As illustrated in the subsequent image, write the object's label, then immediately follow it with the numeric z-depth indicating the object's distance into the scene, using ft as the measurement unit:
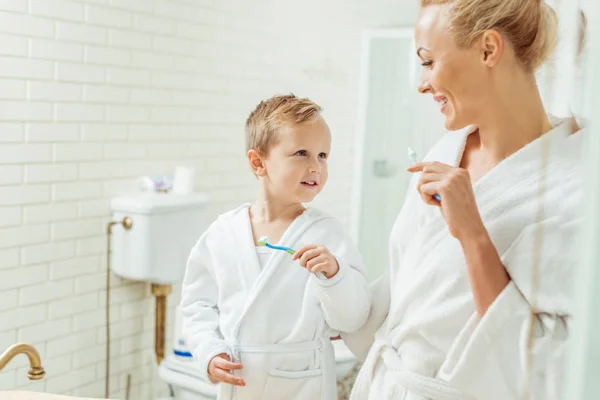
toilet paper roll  8.59
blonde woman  2.67
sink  3.99
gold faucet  4.54
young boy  4.40
